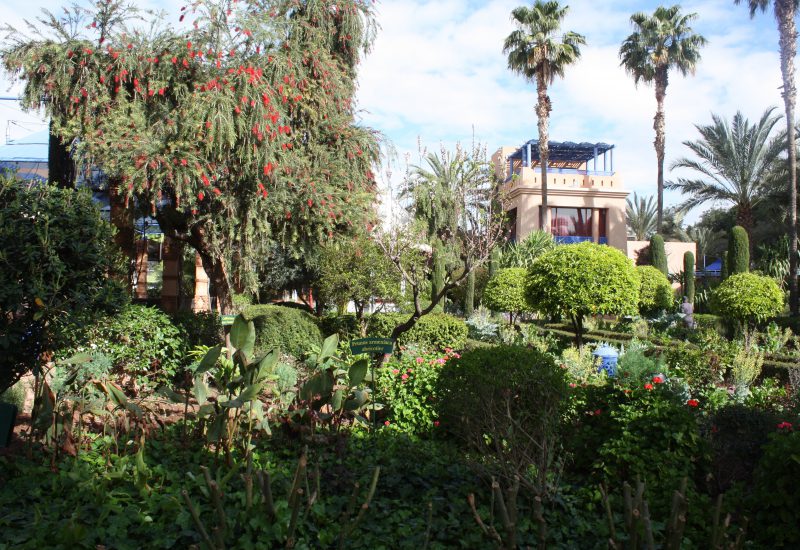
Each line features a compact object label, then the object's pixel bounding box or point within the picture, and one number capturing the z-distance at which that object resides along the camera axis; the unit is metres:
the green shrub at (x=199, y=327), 9.17
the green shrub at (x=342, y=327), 12.70
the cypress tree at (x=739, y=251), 22.11
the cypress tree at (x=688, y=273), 27.50
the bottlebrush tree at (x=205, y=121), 8.58
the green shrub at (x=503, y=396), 4.76
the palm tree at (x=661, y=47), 30.27
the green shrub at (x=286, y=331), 11.10
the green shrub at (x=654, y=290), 21.02
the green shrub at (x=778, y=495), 3.29
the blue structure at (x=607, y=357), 9.98
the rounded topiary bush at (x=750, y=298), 15.01
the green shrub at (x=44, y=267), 5.08
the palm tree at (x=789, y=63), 22.22
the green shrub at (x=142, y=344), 7.71
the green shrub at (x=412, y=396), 6.32
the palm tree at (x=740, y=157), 25.73
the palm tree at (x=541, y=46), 26.50
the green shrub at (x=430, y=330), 12.64
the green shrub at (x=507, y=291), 18.97
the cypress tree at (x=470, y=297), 24.75
